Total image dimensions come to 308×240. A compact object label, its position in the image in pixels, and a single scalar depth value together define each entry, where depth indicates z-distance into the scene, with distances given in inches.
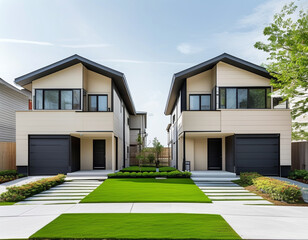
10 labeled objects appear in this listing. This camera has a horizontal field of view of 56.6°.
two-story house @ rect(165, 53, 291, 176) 665.6
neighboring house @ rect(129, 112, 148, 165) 1262.5
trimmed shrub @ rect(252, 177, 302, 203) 365.4
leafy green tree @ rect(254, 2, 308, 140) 504.6
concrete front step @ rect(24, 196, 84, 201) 383.9
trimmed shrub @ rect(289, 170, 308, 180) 600.5
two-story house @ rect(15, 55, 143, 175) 674.2
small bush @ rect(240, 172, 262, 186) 509.6
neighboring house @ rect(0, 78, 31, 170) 706.0
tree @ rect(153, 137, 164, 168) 1152.6
